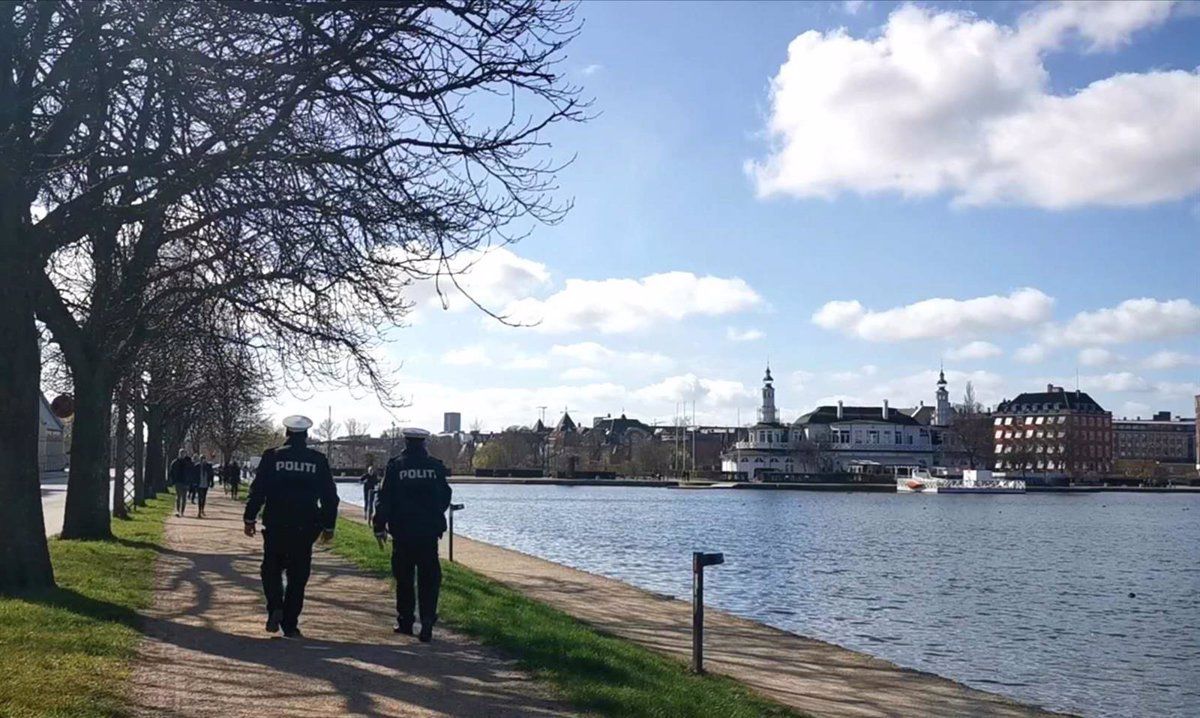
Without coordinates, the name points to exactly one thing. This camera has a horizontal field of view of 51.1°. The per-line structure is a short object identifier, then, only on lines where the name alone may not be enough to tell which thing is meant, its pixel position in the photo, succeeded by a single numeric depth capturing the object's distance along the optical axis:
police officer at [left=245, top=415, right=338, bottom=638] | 11.34
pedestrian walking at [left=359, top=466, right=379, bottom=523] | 38.62
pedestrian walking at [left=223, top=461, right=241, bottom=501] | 51.11
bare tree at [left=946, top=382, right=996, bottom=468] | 177.50
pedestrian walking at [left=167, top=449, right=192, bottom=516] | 36.69
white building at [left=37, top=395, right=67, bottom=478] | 104.38
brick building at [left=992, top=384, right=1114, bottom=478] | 176.75
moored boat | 141.00
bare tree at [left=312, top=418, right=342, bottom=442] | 142.25
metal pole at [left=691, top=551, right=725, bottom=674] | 12.41
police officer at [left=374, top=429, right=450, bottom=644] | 11.75
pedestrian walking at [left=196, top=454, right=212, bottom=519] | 36.58
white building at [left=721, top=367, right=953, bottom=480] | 167.75
